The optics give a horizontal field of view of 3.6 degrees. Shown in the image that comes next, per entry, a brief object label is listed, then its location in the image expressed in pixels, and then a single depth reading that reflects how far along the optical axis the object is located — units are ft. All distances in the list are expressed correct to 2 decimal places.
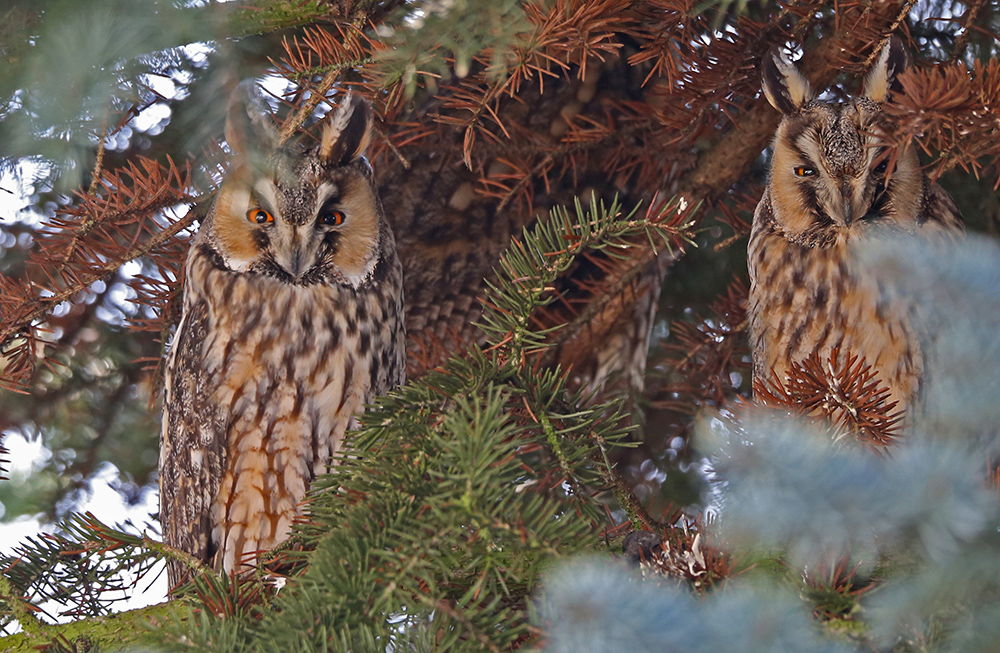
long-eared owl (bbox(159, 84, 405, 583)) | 28.04
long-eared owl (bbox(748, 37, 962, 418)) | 27.83
